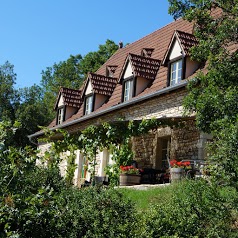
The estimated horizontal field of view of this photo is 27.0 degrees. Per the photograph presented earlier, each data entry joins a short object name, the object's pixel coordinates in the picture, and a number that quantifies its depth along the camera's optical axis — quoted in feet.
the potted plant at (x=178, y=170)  43.93
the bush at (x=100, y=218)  23.04
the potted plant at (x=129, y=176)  49.57
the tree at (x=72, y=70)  126.00
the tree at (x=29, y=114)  118.38
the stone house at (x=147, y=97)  54.48
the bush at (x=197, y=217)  23.18
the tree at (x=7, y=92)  122.93
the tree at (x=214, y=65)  31.60
